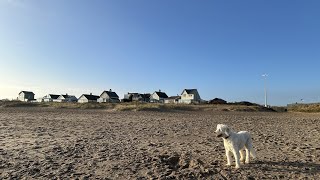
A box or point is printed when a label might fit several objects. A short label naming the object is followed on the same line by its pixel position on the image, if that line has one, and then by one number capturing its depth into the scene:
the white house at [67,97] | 74.51
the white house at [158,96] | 68.26
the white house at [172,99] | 65.24
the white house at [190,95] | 62.63
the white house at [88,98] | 70.60
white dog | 4.90
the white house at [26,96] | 77.85
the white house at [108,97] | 68.00
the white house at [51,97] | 78.33
